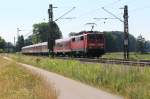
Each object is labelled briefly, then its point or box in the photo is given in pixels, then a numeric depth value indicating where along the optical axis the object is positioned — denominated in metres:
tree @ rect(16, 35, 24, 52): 156.77
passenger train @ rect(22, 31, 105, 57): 57.97
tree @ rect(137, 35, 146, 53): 139.68
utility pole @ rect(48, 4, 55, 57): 63.88
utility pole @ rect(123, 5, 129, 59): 54.40
